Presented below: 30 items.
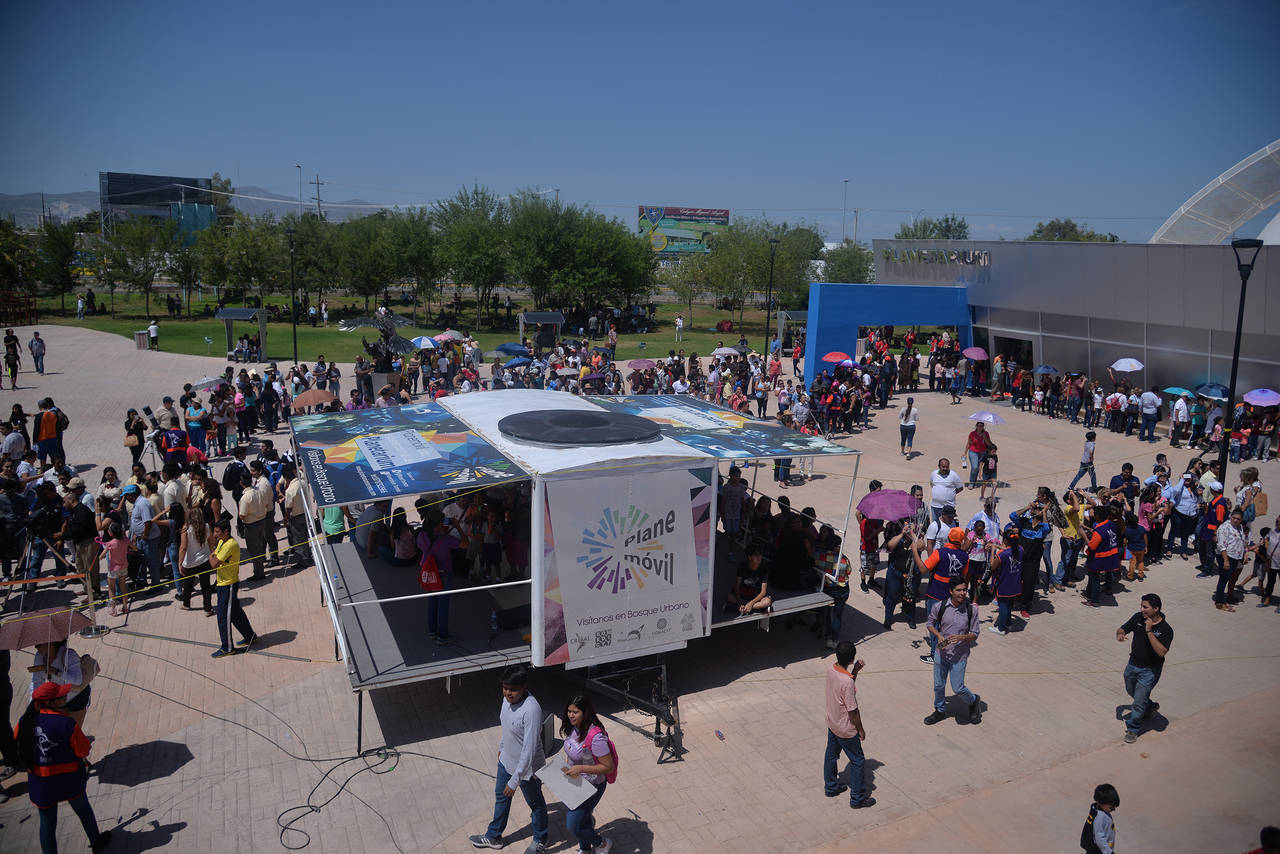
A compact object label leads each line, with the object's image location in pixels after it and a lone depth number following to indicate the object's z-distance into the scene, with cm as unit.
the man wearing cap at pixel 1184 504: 1342
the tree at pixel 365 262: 4934
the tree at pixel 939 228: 7362
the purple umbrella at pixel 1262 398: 1928
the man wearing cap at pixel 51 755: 584
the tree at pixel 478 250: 4653
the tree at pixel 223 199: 7831
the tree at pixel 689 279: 5397
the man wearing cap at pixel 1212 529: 1228
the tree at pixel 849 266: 5856
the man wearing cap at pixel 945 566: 955
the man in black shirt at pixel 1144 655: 789
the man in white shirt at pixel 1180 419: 2150
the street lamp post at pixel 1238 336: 1350
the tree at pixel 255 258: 4688
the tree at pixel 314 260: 5056
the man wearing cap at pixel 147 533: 1087
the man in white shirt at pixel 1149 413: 2211
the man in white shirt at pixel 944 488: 1286
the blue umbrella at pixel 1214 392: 2092
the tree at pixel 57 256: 4691
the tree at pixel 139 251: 4512
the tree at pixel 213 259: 4638
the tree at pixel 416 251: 4869
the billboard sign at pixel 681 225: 10425
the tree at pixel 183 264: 4709
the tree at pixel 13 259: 4147
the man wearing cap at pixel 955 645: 813
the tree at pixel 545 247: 4597
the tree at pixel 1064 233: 8350
